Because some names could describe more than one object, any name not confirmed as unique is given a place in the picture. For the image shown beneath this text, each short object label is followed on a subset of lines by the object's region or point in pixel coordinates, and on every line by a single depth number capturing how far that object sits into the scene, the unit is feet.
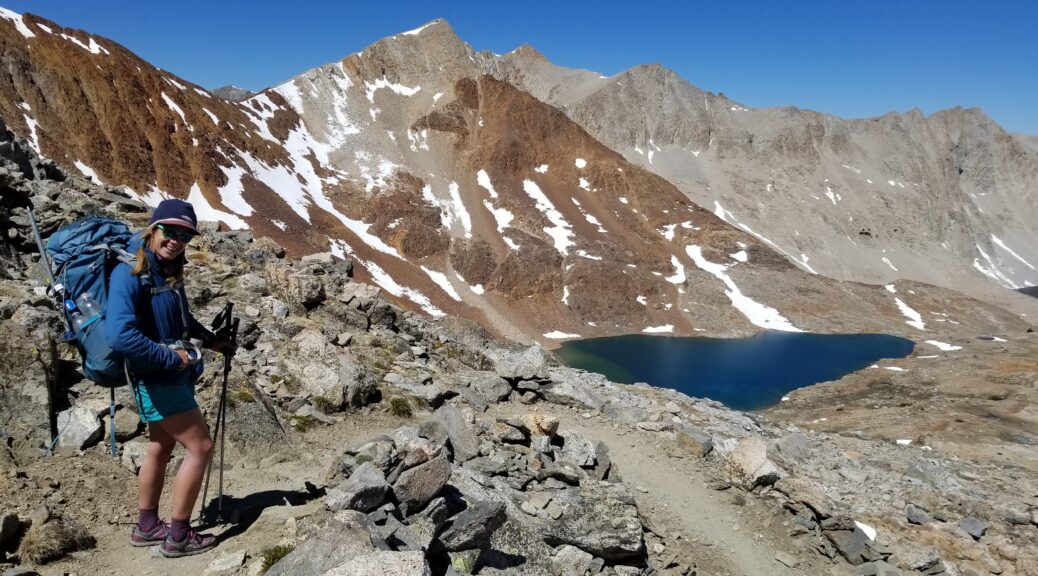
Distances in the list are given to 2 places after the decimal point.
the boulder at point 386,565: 14.84
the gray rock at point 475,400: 44.04
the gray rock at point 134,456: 22.68
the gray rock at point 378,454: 22.53
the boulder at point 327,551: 15.79
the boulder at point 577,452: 35.73
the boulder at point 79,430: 22.20
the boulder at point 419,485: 21.47
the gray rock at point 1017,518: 51.83
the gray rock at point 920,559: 38.37
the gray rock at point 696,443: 44.37
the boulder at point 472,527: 21.58
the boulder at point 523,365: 51.63
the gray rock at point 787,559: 34.12
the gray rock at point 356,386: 36.45
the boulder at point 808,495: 38.27
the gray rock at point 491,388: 47.39
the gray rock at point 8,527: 15.85
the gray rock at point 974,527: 46.78
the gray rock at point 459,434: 29.99
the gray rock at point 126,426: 24.00
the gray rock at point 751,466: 40.19
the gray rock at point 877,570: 35.73
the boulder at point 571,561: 25.31
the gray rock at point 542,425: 36.86
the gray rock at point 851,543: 36.58
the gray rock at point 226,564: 16.64
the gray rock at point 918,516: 46.54
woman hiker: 15.29
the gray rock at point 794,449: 54.58
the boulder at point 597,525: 27.20
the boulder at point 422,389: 41.34
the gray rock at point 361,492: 19.51
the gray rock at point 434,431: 29.14
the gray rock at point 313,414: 33.30
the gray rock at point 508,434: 34.42
